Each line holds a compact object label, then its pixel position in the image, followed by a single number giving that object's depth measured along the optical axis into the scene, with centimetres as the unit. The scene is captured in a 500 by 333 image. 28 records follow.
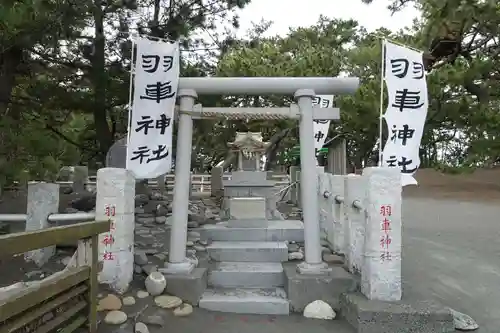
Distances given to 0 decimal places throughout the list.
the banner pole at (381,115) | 482
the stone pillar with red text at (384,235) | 423
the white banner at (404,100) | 496
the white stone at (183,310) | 453
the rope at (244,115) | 538
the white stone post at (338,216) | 609
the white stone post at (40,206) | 464
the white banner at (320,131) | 873
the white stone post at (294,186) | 1191
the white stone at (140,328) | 392
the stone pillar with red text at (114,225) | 452
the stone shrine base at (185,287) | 486
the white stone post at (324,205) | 702
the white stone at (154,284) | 471
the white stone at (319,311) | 466
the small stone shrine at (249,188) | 750
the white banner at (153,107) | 494
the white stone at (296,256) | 606
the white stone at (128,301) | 439
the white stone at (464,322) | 395
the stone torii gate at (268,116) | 521
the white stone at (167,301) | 459
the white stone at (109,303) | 415
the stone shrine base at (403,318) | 386
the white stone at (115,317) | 398
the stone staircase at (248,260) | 490
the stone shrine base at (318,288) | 484
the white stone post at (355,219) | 497
